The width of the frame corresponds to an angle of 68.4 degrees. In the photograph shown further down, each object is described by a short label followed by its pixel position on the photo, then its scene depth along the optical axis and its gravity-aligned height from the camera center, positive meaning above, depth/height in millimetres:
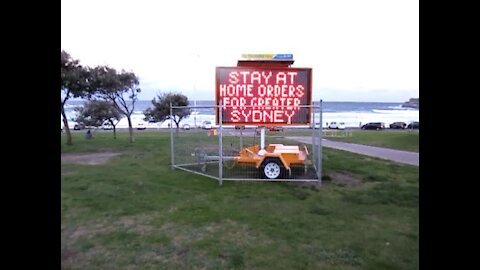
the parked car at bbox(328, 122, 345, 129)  47994 +803
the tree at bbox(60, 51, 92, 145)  17656 +2660
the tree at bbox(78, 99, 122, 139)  24875 +1376
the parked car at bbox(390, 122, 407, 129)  47262 +781
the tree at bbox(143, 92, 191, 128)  26906 +2066
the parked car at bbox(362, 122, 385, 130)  45772 +633
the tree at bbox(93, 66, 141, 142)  20609 +2706
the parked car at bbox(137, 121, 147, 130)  46750 +799
